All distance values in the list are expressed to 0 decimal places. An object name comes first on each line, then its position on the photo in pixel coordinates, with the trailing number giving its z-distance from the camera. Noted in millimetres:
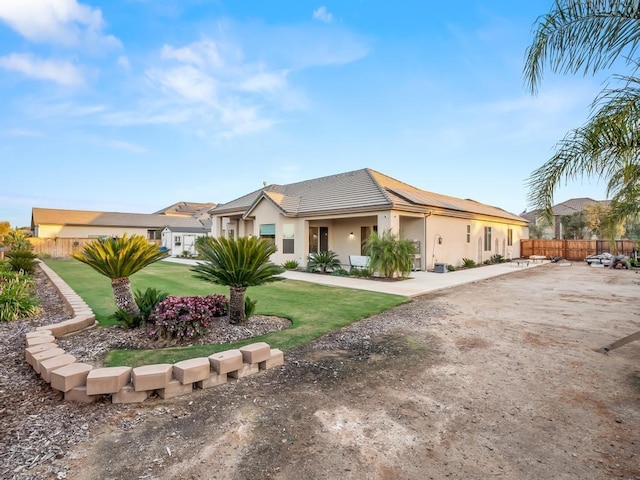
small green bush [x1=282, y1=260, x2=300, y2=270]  17438
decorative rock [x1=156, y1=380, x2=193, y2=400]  3436
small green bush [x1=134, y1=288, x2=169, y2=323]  5805
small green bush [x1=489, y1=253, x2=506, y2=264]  22556
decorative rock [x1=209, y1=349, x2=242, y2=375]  3750
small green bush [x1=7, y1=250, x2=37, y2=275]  12688
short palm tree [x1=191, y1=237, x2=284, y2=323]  5840
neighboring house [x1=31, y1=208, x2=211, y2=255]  33844
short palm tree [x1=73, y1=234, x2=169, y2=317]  5523
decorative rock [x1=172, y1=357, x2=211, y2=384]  3473
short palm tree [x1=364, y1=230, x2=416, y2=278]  13164
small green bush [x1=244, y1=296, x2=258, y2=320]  6484
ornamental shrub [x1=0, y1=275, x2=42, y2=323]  6535
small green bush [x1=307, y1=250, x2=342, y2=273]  16109
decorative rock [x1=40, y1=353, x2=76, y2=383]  3555
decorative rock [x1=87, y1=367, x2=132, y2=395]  3238
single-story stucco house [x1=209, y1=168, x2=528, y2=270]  15711
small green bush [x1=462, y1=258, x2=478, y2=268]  19072
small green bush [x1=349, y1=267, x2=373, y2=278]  14203
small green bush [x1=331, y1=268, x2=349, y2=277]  15006
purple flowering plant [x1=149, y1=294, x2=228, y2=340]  5102
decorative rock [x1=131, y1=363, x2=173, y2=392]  3322
